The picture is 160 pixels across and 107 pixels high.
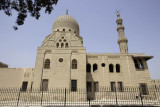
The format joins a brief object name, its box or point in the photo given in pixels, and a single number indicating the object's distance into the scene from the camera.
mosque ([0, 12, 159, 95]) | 17.45
